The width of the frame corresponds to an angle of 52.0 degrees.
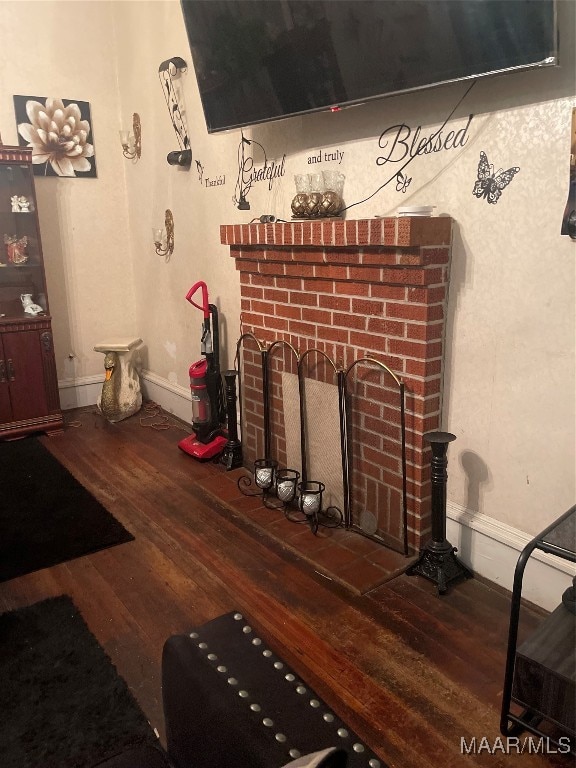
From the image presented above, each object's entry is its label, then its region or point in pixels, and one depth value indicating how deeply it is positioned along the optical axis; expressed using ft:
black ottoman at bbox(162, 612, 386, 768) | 2.61
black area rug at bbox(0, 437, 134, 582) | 8.02
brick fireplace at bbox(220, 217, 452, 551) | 6.95
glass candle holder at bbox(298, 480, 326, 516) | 8.39
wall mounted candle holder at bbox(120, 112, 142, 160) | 13.37
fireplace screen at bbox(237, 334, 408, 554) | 7.81
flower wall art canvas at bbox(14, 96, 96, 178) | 12.80
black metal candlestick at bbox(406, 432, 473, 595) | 6.94
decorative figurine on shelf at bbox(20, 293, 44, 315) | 12.67
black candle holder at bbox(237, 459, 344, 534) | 8.45
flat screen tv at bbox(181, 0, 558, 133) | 5.49
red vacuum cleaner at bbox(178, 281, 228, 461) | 11.03
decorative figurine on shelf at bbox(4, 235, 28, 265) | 12.56
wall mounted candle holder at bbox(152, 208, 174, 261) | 12.74
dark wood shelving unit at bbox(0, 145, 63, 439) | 12.23
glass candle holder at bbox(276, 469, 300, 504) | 8.78
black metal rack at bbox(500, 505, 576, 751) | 4.58
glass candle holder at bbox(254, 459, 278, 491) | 9.18
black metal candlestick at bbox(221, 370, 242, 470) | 10.43
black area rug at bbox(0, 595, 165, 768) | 5.06
